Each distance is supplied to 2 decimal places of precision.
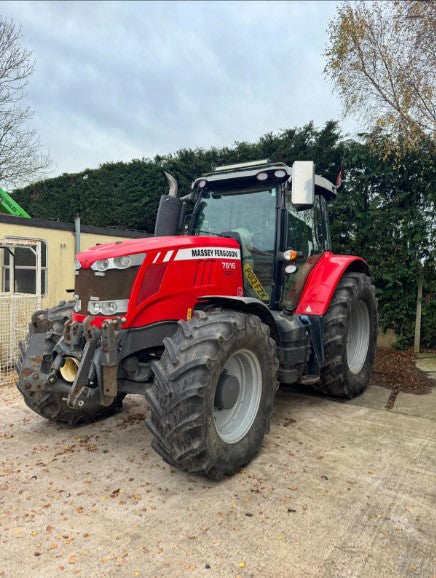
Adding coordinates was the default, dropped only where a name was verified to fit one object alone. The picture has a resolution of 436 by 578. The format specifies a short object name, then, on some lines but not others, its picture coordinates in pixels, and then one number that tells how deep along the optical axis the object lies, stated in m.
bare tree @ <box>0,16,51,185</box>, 12.45
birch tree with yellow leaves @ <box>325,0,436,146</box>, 6.64
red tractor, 2.64
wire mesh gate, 5.65
